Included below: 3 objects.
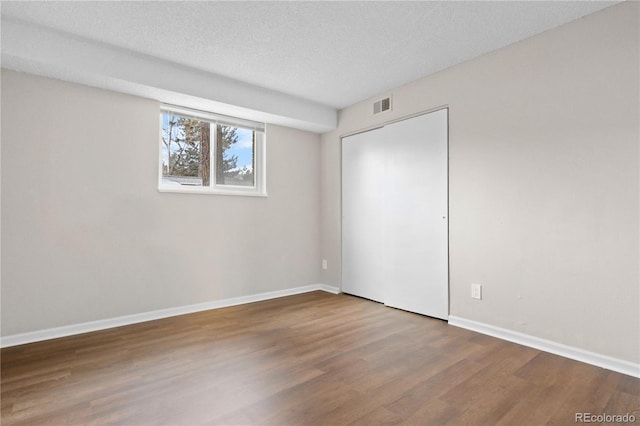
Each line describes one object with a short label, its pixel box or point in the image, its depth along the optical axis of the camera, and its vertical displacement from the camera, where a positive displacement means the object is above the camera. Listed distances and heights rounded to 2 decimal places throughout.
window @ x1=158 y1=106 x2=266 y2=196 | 3.53 +0.71
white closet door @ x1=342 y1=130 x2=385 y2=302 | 4.02 -0.01
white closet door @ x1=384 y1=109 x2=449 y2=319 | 3.28 -0.01
